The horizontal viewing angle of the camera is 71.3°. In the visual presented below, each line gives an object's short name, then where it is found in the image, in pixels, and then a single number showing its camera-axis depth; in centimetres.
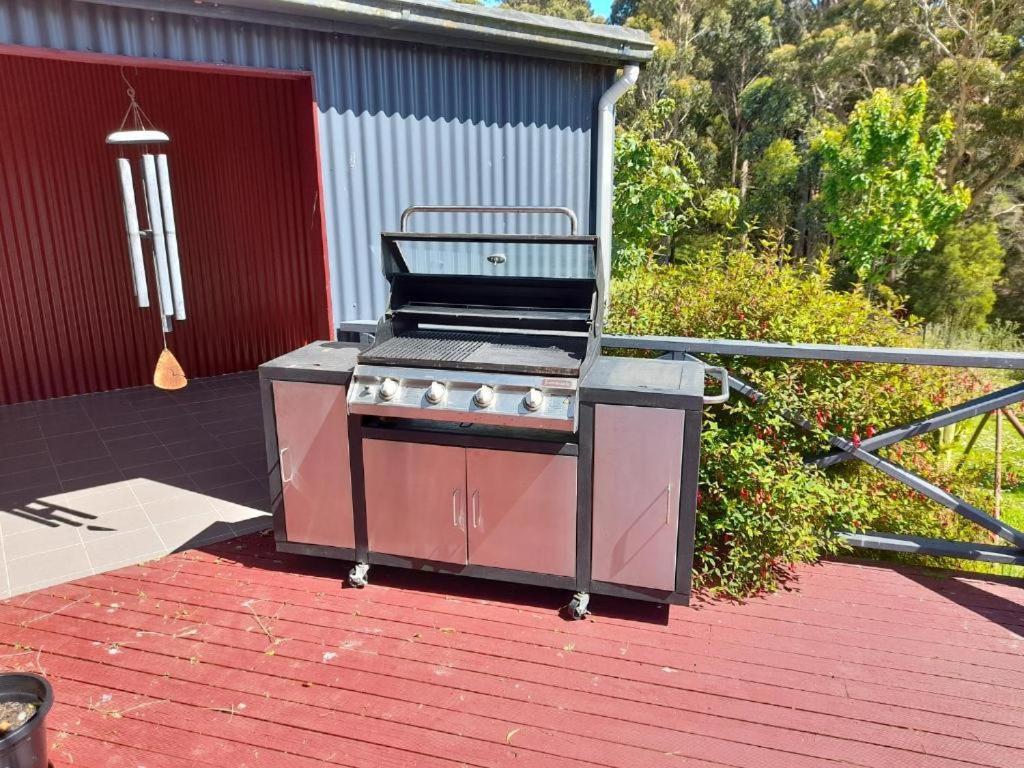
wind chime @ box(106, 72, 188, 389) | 307
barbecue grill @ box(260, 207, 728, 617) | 259
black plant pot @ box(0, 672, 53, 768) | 174
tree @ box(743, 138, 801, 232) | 1777
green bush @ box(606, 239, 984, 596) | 299
